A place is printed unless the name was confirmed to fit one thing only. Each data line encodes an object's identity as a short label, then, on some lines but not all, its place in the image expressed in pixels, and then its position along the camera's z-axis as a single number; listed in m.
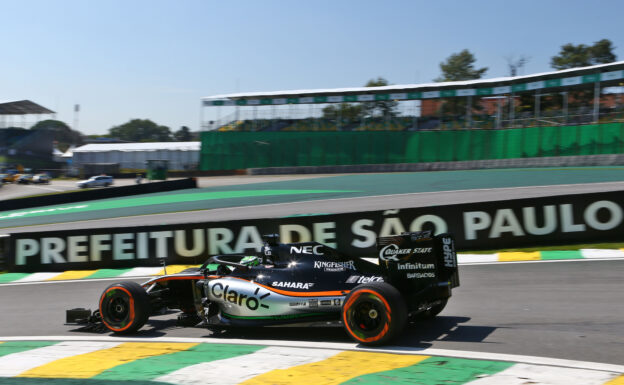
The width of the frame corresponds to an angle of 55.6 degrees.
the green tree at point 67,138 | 100.99
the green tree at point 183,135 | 92.95
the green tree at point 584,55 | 71.94
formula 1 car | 6.46
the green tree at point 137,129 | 159.88
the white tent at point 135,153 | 69.44
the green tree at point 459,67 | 90.38
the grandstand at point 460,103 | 39.47
